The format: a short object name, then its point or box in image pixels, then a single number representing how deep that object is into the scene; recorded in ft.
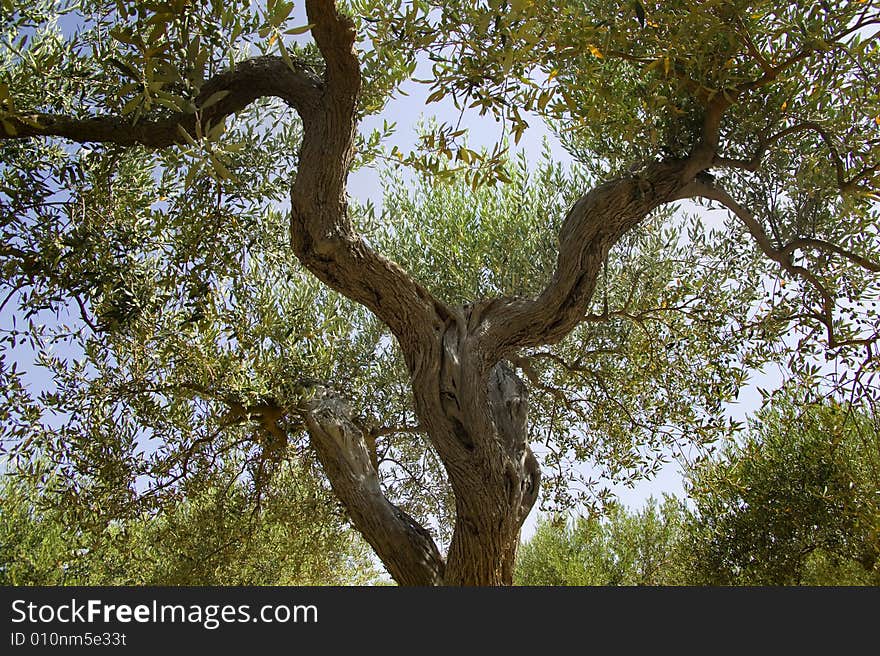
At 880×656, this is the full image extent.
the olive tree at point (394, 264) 15.07
